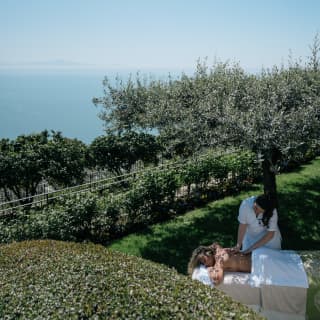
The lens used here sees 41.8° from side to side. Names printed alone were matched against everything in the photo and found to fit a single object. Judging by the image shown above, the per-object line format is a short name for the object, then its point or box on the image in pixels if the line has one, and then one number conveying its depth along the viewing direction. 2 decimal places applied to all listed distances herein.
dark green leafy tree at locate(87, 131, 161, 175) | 11.83
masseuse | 5.95
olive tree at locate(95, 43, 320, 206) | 6.98
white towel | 5.31
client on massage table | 5.60
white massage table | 5.29
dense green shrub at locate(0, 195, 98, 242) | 7.59
